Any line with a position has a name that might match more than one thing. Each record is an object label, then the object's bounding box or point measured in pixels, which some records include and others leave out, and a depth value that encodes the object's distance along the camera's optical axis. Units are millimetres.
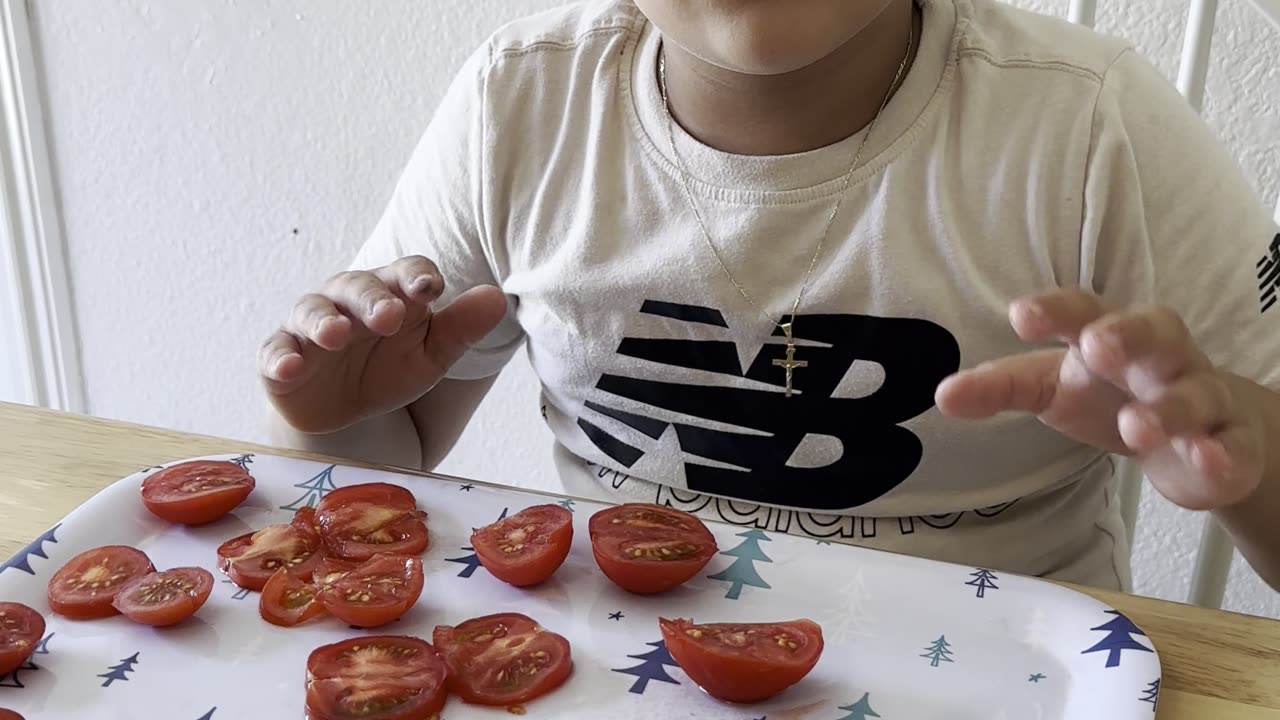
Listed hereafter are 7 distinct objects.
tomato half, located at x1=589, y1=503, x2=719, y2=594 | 510
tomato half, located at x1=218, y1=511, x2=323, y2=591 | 525
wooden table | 454
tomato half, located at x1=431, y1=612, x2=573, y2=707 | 462
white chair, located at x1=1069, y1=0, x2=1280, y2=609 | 771
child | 643
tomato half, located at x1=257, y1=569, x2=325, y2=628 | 504
